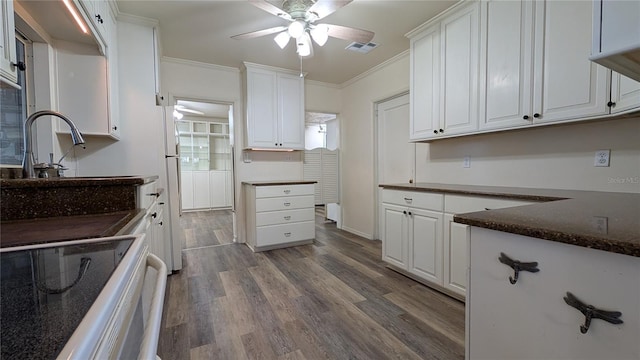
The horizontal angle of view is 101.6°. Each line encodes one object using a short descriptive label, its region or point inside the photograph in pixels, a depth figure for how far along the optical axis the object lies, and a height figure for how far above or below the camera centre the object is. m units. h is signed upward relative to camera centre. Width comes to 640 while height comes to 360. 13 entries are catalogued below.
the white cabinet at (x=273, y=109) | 3.52 +0.88
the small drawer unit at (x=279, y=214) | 3.30 -0.57
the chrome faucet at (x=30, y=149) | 1.32 +0.12
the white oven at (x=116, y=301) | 0.35 -0.22
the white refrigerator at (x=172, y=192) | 2.61 -0.22
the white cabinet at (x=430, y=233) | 1.96 -0.55
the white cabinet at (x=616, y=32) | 0.65 +0.36
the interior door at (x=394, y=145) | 3.30 +0.34
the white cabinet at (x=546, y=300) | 0.58 -0.35
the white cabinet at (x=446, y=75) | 2.16 +0.86
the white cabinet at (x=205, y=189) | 6.11 -0.44
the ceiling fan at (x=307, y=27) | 1.86 +1.15
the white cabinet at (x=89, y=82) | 1.90 +0.68
